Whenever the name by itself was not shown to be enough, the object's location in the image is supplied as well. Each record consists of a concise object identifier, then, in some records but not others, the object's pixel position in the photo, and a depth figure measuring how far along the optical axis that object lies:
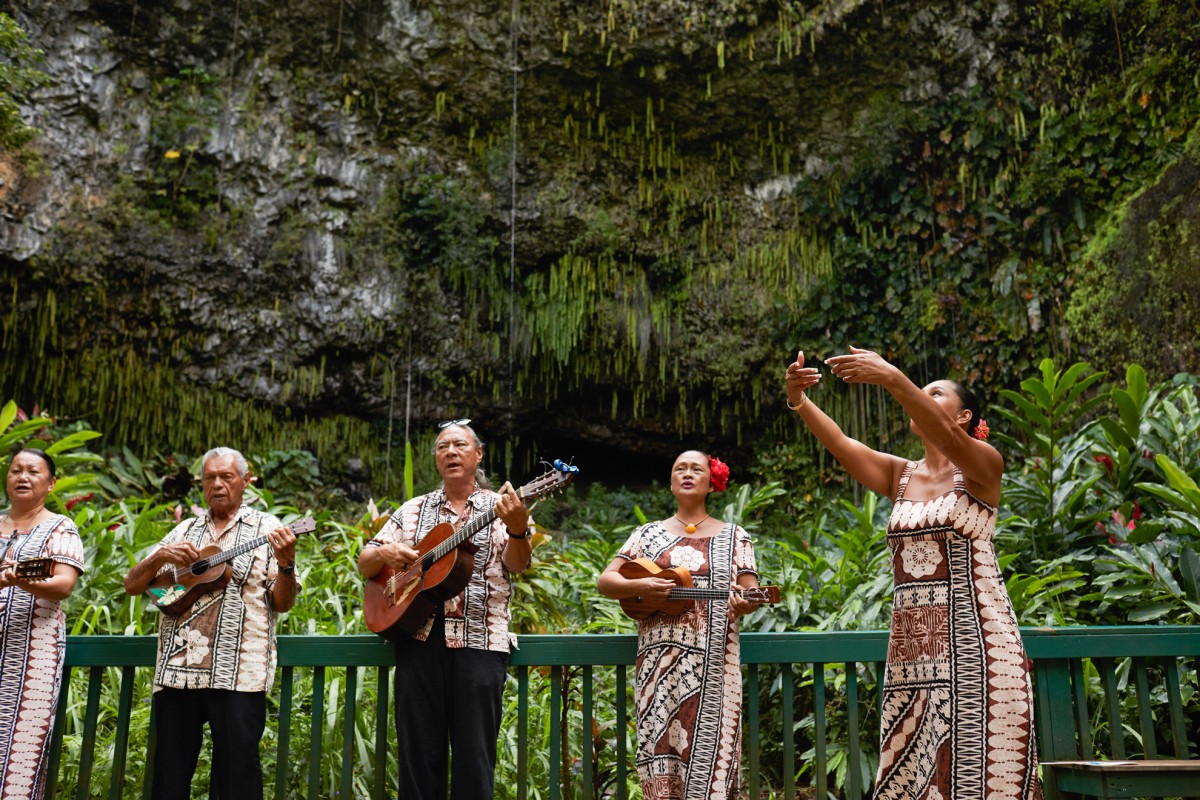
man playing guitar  2.81
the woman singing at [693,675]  2.80
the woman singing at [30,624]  2.93
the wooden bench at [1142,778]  2.22
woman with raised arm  2.29
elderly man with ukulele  2.89
